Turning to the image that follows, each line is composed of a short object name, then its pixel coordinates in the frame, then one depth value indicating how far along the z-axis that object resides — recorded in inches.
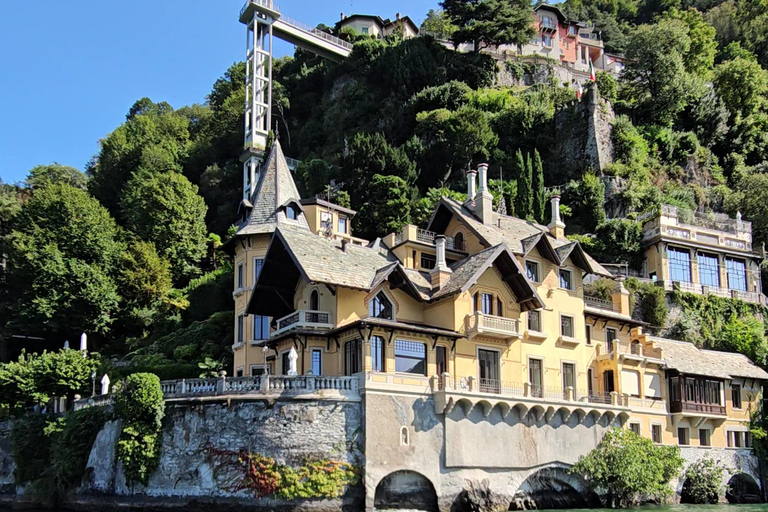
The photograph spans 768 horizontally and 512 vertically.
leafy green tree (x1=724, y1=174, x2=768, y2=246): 2719.0
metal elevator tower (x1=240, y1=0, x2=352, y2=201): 3029.0
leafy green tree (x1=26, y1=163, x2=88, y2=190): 3572.8
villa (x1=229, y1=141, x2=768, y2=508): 1444.4
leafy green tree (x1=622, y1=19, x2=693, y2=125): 3061.0
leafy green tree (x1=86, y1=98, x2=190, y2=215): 3444.9
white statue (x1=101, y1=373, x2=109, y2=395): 1675.7
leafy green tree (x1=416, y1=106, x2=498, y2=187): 2844.5
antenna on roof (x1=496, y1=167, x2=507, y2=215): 2439.2
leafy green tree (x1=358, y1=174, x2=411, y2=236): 2506.2
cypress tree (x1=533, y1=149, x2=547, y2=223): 2496.3
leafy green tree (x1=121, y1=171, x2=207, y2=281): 2832.2
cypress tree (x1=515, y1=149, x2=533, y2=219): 2486.5
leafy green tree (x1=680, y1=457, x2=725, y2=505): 1786.4
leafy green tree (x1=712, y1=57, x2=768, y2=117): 3260.3
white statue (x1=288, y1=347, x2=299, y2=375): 1384.1
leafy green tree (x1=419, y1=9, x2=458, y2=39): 4028.8
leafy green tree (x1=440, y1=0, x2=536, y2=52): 3314.5
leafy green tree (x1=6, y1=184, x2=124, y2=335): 2459.4
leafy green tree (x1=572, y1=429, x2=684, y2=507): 1589.6
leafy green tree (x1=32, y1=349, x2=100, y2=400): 1852.9
